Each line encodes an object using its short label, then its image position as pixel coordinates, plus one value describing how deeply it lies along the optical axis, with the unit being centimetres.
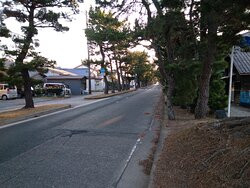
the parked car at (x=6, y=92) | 3541
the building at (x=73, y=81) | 5100
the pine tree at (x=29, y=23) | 1806
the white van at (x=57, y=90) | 4250
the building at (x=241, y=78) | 2059
